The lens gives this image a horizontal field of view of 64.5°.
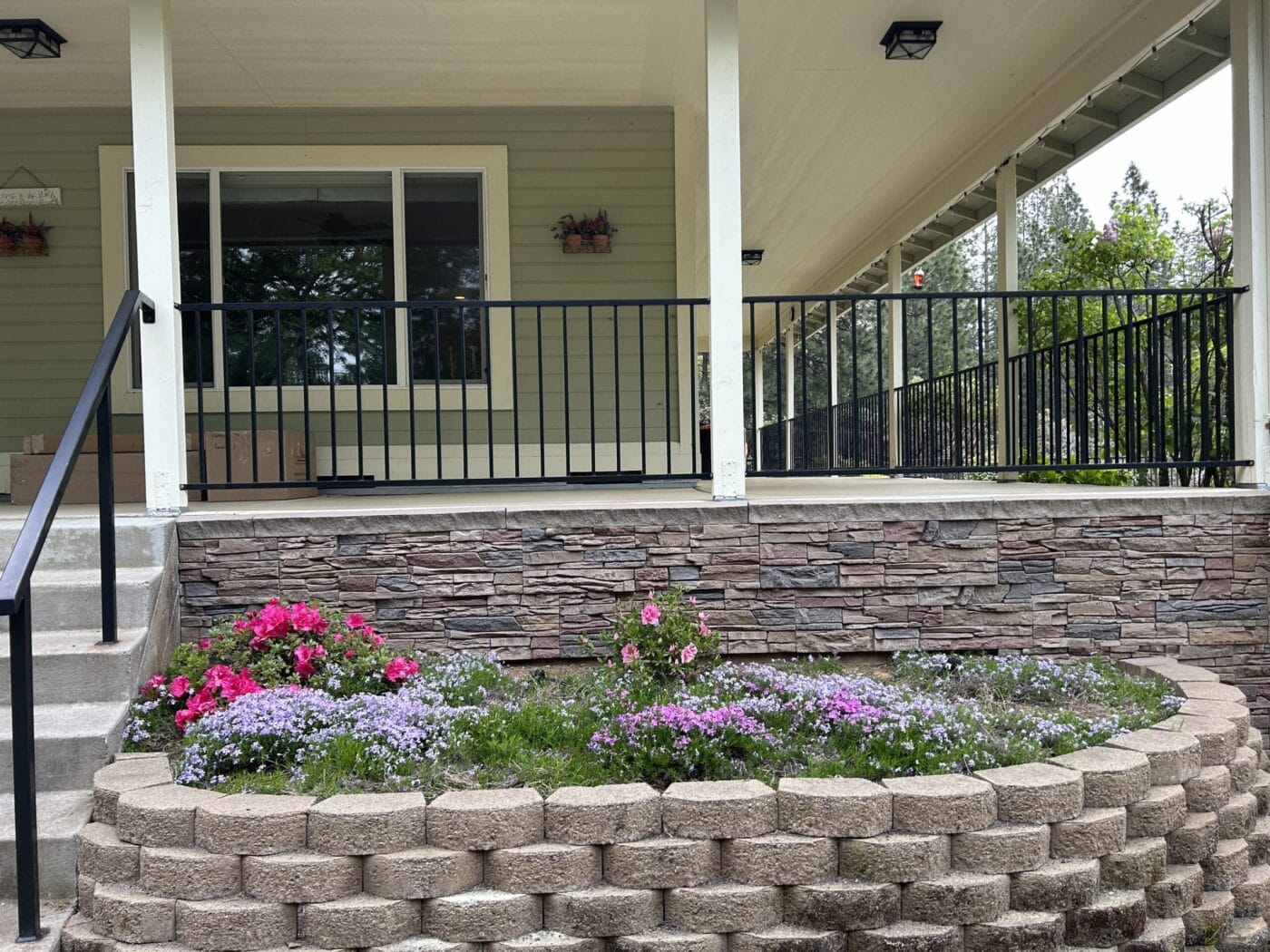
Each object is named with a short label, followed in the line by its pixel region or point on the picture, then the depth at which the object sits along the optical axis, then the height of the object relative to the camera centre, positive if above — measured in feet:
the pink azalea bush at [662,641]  11.57 -2.06
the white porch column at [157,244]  12.68 +2.92
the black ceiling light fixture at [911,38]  16.40 +6.99
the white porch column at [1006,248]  21.72 +4.65
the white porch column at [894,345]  26.63 +3.18
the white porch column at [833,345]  34.95 +4.38
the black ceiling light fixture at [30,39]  15.75 +6.95
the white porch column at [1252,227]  13.46 +3.12
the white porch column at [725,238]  13.03 +2.94
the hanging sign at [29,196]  19.45 +5.41
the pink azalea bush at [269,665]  10.37 -2.14
